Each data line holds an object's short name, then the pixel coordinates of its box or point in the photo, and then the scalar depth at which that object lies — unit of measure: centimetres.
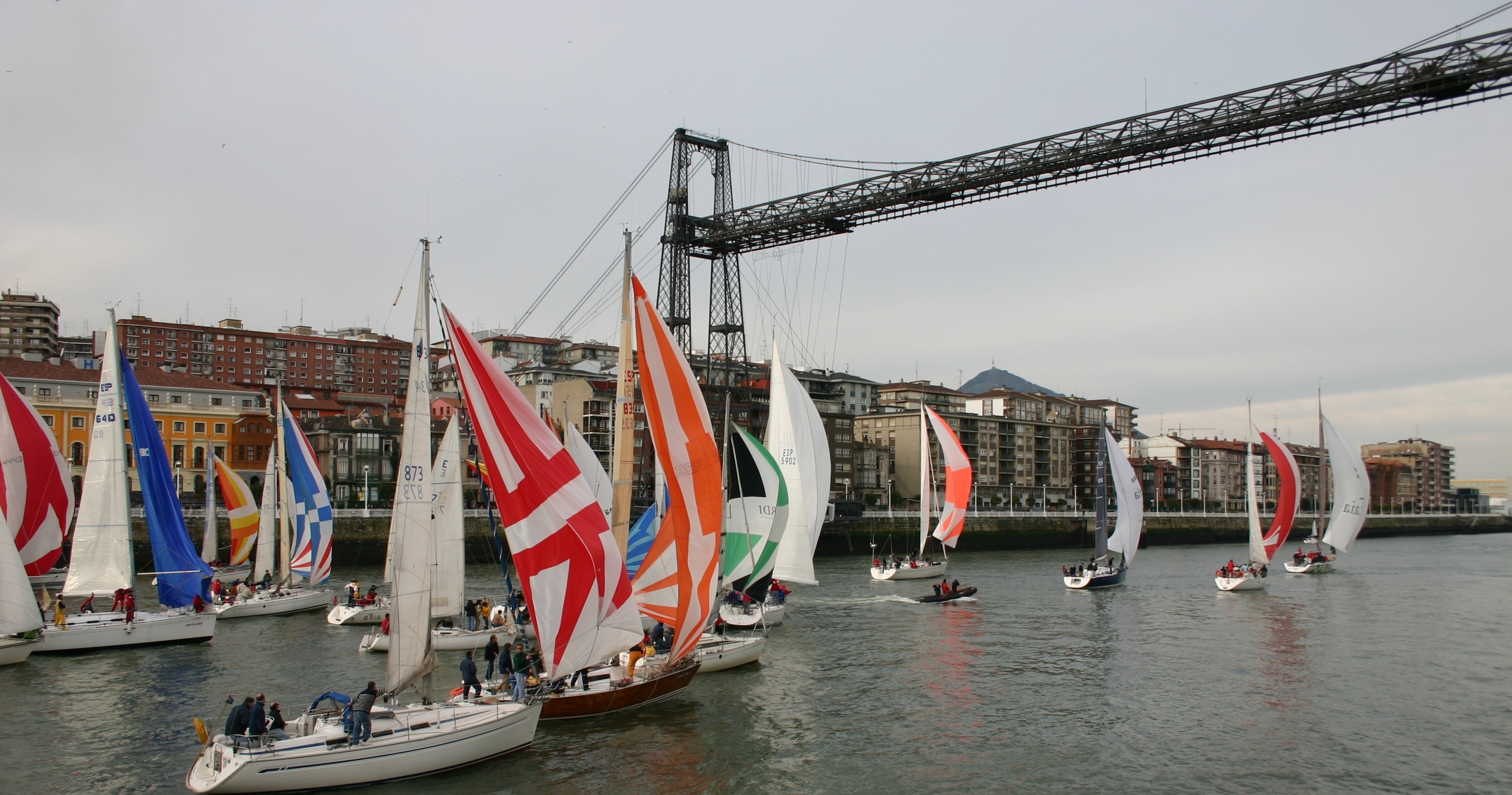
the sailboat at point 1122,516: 5106
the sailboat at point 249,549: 3647
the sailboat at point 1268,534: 4909
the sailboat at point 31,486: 2878
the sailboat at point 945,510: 5291
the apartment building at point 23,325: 12094
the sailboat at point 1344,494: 6231
